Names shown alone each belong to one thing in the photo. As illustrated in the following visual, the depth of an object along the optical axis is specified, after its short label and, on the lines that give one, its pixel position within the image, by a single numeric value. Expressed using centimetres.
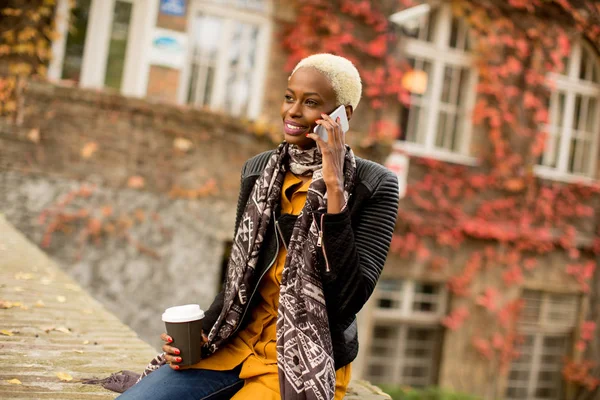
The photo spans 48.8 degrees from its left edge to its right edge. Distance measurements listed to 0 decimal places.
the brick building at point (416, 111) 884
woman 214
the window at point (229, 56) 937
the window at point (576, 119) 1116
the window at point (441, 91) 1037
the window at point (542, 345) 1058
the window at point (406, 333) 998
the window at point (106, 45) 866
